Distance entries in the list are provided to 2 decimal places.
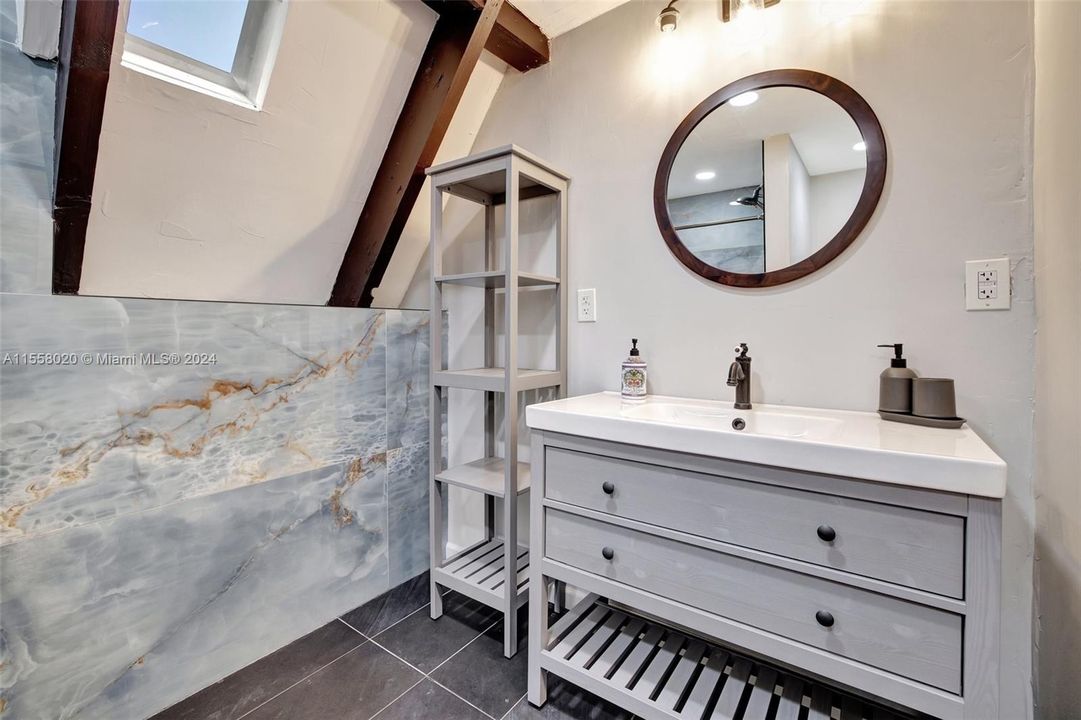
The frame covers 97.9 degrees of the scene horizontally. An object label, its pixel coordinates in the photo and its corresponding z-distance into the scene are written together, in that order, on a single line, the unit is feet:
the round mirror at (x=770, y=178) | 4.28
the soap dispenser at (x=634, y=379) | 5.11
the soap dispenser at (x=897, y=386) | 3.83
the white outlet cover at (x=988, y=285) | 3.71
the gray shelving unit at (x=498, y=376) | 5.17
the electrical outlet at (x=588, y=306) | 5.89
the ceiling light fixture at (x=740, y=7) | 4.54
